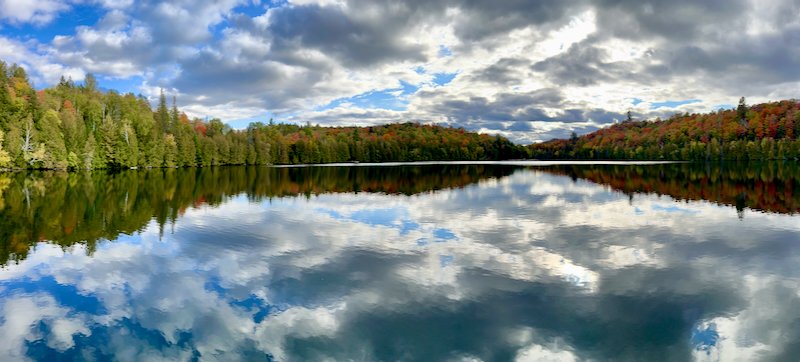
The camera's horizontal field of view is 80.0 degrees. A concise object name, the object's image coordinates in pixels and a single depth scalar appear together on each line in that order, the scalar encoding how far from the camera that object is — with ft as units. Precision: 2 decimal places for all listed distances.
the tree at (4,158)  289.33
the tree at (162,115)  487.20
